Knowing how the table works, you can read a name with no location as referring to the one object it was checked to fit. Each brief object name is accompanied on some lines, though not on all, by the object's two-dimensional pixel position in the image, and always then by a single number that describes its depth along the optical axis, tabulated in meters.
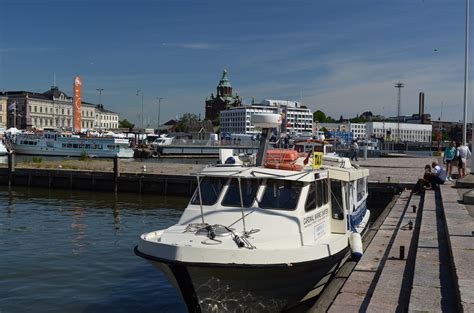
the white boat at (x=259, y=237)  10.14
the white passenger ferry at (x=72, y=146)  99.31
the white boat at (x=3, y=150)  95.39
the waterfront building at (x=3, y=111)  151.25
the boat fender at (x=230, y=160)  14.31
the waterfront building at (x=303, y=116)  151.98
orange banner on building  126.81
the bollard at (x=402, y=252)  12.17
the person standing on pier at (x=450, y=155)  30.18
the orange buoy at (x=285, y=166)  13.23
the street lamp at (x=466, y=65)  39.51
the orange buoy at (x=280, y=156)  13.88
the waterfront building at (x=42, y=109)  175.50
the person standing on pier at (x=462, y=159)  30.14
